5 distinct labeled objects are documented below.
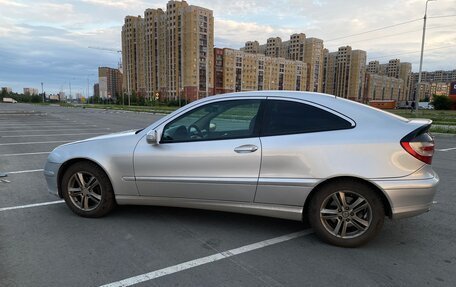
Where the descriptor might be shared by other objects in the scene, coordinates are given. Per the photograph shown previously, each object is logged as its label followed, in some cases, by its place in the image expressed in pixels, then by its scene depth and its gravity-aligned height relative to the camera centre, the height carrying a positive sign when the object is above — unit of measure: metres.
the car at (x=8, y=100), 120.04 -2.67
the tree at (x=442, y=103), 73.44 -0.21
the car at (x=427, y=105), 83.86 -1.00
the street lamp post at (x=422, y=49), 25.00 +3.82
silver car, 3.44 -0.69
